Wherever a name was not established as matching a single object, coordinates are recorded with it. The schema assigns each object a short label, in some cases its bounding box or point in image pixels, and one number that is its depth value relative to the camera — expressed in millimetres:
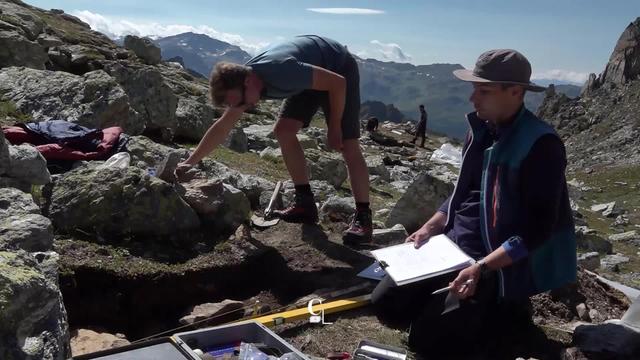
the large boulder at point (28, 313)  3264
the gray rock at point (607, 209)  23984
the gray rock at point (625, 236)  18391
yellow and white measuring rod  5816
